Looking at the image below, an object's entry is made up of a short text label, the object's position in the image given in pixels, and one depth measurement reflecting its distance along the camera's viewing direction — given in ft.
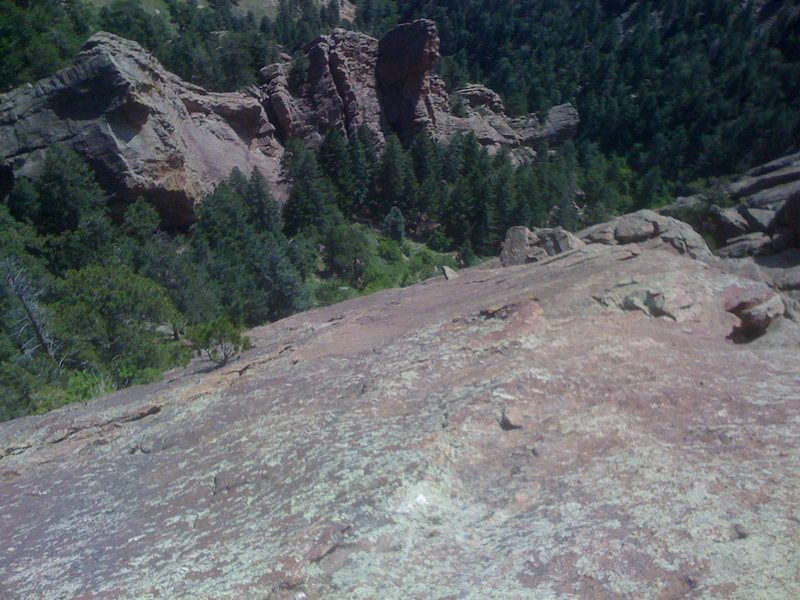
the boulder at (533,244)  49.57
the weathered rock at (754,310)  27.43
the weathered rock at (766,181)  137.39
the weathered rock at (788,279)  48.88
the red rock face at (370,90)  194.71
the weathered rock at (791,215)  79.71
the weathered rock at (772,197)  110.11
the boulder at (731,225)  101.04
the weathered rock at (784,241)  79.97
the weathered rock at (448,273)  52.09
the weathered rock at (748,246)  82.97
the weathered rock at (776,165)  157.21
